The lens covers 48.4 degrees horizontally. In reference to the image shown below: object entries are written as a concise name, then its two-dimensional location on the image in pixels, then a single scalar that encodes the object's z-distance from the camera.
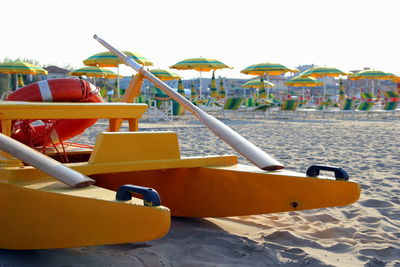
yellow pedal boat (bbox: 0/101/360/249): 1.62
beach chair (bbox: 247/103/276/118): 15.55
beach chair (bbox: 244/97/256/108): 19.05
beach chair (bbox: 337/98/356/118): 16.56
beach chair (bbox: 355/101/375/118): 16.16
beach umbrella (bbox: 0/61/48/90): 16.95
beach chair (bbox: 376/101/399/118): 16.73
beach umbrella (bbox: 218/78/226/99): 20.19
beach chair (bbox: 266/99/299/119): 16.25
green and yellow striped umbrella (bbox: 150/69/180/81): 18.38
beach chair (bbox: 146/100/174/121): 14.38
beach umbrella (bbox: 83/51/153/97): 14.37
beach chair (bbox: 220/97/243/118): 15.34
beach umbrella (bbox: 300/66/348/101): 18.62
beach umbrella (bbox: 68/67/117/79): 18.44
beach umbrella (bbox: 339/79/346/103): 20.63
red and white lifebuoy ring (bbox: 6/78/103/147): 2.57
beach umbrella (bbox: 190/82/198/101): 20.88
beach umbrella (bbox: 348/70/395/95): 19.42
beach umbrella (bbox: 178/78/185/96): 18.92
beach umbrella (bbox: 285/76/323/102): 20.95
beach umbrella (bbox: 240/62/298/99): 17.34
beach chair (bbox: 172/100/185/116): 15.00
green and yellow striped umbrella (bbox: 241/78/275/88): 21.83
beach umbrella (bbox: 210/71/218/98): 19.38
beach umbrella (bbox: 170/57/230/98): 16.39
